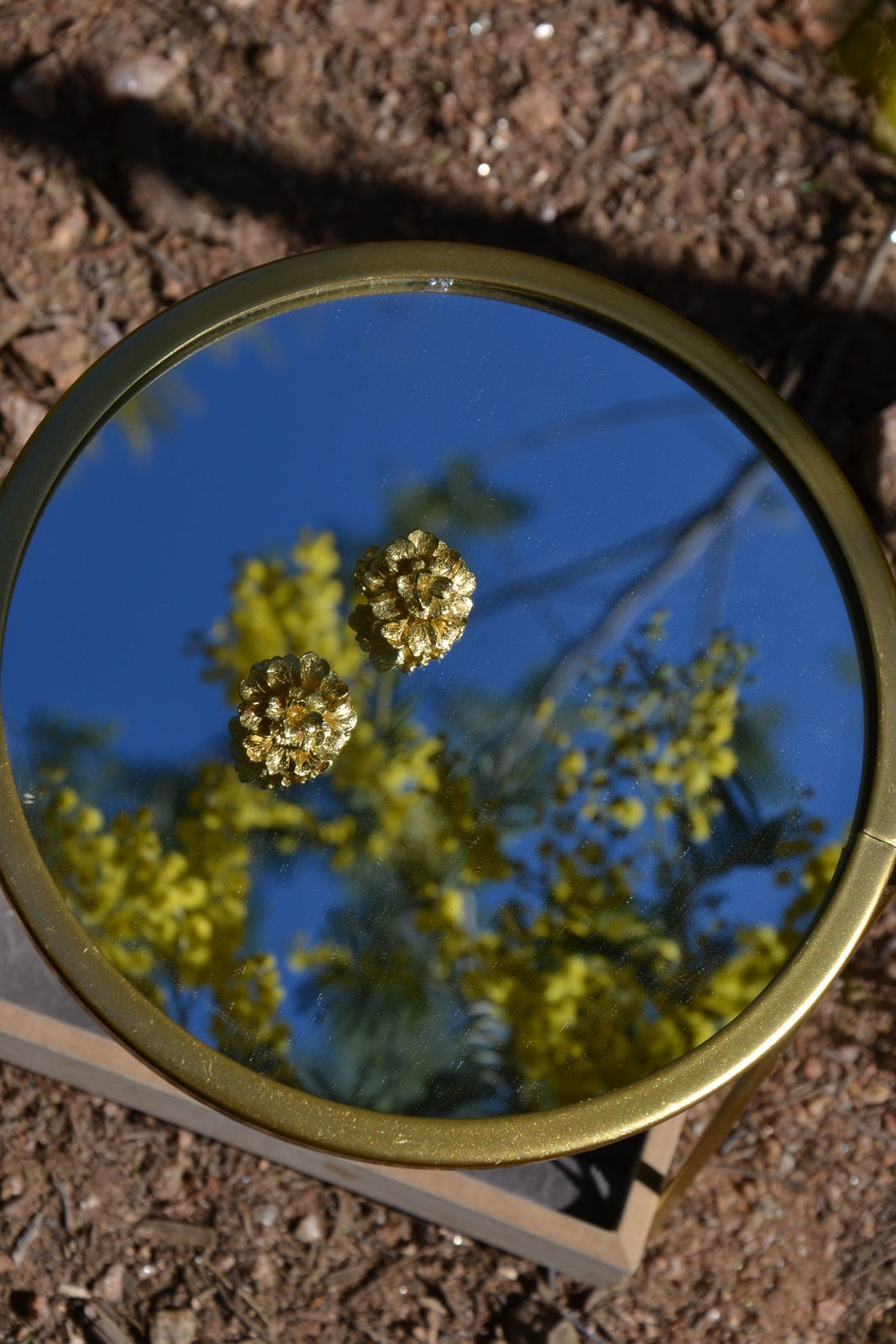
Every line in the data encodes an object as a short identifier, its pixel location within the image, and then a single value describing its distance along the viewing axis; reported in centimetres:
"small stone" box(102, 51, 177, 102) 85
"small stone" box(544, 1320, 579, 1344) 71
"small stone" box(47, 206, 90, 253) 83
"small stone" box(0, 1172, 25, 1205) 72
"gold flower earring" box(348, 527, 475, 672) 63
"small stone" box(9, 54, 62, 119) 84
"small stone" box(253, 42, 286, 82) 86
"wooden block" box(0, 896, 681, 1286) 69
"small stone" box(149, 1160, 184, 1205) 73
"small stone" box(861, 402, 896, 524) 80
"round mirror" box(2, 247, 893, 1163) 60
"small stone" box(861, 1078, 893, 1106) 75
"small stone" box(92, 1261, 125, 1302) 71
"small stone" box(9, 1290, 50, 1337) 71
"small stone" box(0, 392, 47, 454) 80
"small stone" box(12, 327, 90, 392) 81
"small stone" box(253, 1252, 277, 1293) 72
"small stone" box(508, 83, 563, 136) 86
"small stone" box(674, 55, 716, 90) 88
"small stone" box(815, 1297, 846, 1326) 72
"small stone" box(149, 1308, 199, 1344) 71
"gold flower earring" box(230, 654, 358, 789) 62
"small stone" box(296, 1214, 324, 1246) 72
